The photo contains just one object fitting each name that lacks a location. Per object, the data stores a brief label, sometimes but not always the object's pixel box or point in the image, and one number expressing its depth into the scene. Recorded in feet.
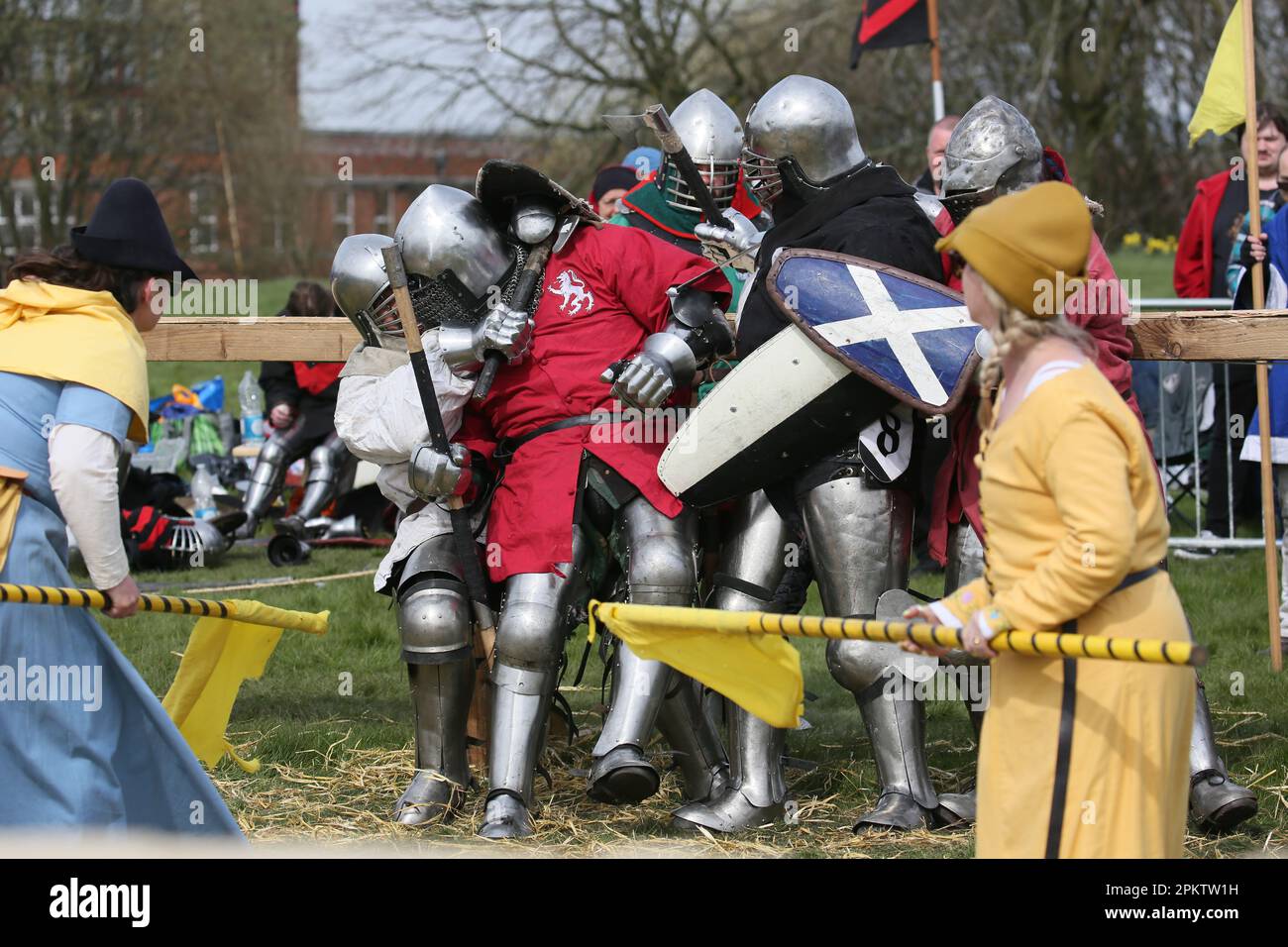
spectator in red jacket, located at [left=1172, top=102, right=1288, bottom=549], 28.73
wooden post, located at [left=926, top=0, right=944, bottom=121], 27.99
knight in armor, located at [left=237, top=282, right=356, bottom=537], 33.94
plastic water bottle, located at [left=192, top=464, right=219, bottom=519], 34.37
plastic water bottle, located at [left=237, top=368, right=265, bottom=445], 38.99
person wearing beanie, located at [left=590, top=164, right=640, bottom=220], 23.94
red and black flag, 29.48
